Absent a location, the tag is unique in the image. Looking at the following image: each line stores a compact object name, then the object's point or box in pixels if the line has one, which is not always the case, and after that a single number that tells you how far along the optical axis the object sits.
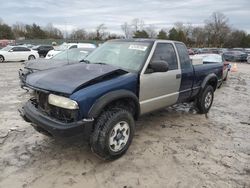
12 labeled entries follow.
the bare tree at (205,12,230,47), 49.54
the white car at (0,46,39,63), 16.09
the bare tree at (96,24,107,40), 55.87
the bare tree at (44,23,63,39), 57.18
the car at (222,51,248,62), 23.86
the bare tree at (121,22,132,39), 56.01
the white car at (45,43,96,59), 13.11
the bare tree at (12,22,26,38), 53.80
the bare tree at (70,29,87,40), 56.91
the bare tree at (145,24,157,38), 52.55
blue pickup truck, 2.58
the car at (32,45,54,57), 21.51
